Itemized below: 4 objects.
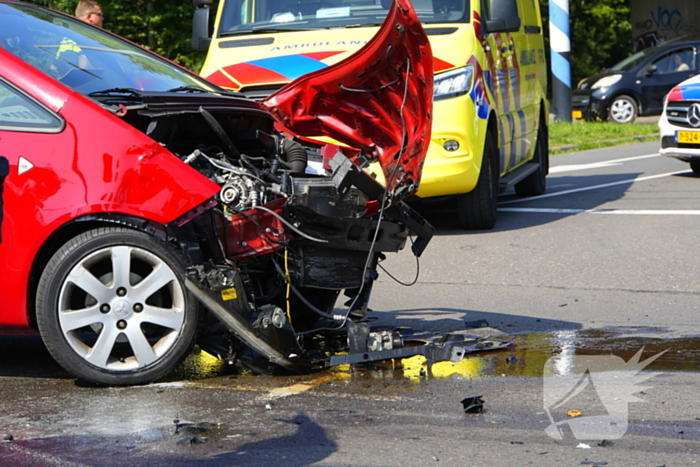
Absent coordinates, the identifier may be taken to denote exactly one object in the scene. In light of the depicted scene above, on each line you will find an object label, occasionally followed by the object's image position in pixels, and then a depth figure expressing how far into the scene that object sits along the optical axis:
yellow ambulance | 17.05
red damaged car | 8.95
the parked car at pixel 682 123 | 24.89
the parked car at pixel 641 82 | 45.06
